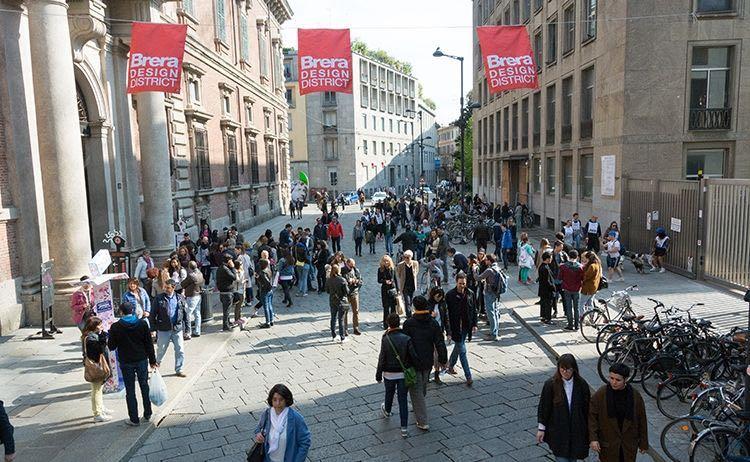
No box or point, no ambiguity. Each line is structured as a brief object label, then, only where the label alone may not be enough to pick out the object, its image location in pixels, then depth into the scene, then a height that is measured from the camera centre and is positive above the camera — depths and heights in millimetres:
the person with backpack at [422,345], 7008 -2234
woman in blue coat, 4645 -2176
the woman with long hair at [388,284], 11211 -2286
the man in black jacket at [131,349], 7055 -2185
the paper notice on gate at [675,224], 16047 -1765
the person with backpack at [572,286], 10617 -2312
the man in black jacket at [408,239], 17359 -2136
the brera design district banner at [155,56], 12875 +2890
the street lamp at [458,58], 24953 +5236
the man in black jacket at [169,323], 8938 -2356
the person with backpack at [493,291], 10570 -2341
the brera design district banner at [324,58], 14047 +2980
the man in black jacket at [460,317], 8445 -2253
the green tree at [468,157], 69462 +1664
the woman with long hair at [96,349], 7066 -2172
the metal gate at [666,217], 15438 -1601
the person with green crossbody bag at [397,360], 6750 -2311
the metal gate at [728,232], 13352 -1737
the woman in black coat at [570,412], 5031 -2239
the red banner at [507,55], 14211 +2954
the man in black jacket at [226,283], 11867 -2302
